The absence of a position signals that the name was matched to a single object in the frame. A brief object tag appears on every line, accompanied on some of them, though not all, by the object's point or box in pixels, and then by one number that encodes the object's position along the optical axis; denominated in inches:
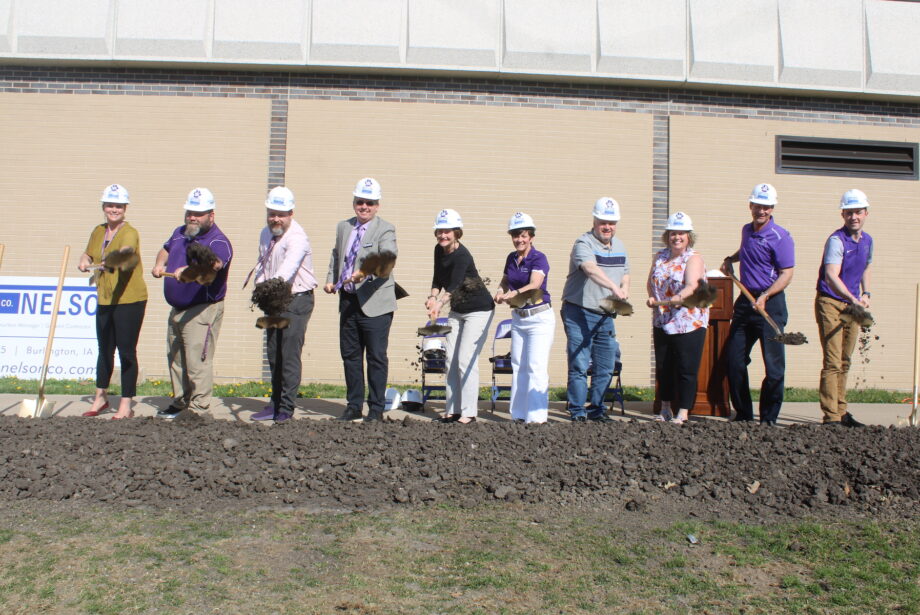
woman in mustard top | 274.8
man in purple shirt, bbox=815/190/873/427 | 274.4
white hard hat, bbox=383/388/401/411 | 313.7
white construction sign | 431.2
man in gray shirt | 276.8
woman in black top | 270.1
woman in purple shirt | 272.1
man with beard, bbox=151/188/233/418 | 267.4
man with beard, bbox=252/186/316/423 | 268.8
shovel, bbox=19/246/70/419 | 273.1
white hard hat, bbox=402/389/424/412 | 320.5
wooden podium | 314.0
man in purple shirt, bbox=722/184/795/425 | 272.1
